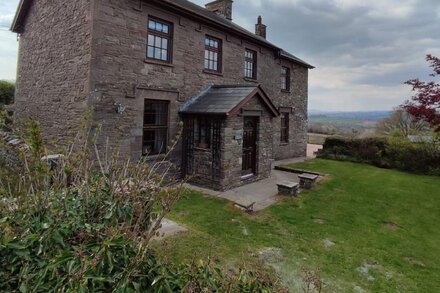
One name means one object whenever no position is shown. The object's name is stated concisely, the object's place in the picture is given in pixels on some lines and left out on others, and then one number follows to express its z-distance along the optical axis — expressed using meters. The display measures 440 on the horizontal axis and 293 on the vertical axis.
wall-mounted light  9.55
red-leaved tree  11.02
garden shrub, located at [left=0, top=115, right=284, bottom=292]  2.55
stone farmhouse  9.40
